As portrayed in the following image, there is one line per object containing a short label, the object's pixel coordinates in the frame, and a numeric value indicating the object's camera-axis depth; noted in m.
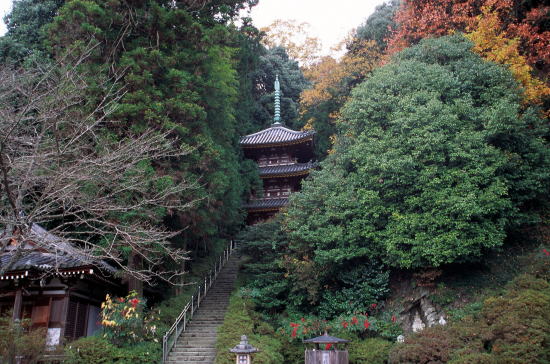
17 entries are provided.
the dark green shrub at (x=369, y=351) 11.89
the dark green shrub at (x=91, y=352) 11.27
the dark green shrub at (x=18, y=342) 9.32
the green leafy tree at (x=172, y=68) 13.21
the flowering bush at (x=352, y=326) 12.87
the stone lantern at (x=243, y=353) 10.26
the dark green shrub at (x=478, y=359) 9.16
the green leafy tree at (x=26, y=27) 16.80
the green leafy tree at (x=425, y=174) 12.31
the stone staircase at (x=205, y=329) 12.91
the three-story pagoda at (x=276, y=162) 24.60
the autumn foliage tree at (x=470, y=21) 16.00
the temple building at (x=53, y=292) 12.07
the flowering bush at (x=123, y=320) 11.98
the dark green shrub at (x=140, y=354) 11.67
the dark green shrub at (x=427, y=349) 10.35
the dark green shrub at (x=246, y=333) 11.89
